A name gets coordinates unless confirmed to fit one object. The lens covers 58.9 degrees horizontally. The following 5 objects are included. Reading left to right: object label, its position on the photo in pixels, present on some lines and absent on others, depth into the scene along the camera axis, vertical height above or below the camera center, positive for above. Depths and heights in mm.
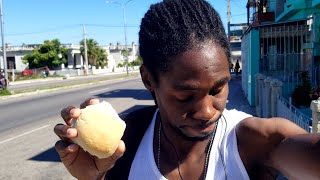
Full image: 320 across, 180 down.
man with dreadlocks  911 -183
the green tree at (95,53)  44506 +3784
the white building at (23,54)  44209 +3366
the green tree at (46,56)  38868 +3090
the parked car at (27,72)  33510 +732
